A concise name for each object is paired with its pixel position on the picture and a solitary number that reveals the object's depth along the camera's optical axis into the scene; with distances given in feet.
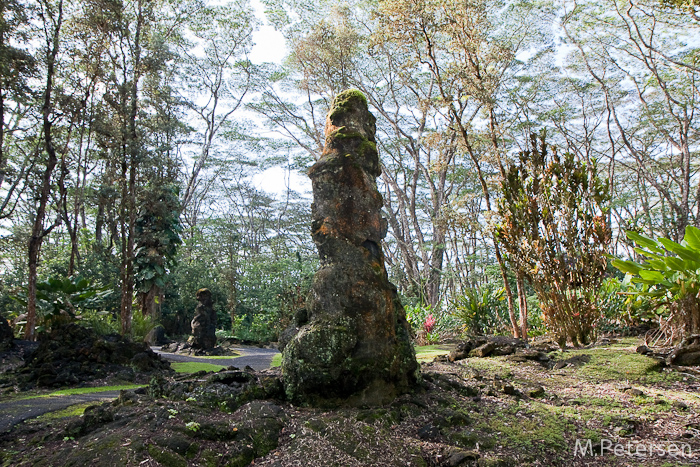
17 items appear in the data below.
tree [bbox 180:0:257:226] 52.42
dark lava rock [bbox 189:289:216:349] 31.86
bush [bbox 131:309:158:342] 29.50
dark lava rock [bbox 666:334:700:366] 12.62
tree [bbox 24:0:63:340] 22.52
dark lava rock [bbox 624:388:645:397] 10.50
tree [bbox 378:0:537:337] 24.08
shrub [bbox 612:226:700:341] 13.66
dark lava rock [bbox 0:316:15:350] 21.40
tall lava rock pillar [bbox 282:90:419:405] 9.90
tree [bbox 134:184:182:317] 33.73
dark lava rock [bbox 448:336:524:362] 16.71
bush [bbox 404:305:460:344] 32.65
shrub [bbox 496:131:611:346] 16.97
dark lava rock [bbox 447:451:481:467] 7.57
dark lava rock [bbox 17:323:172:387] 17.26
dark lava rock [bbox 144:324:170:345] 40.50
